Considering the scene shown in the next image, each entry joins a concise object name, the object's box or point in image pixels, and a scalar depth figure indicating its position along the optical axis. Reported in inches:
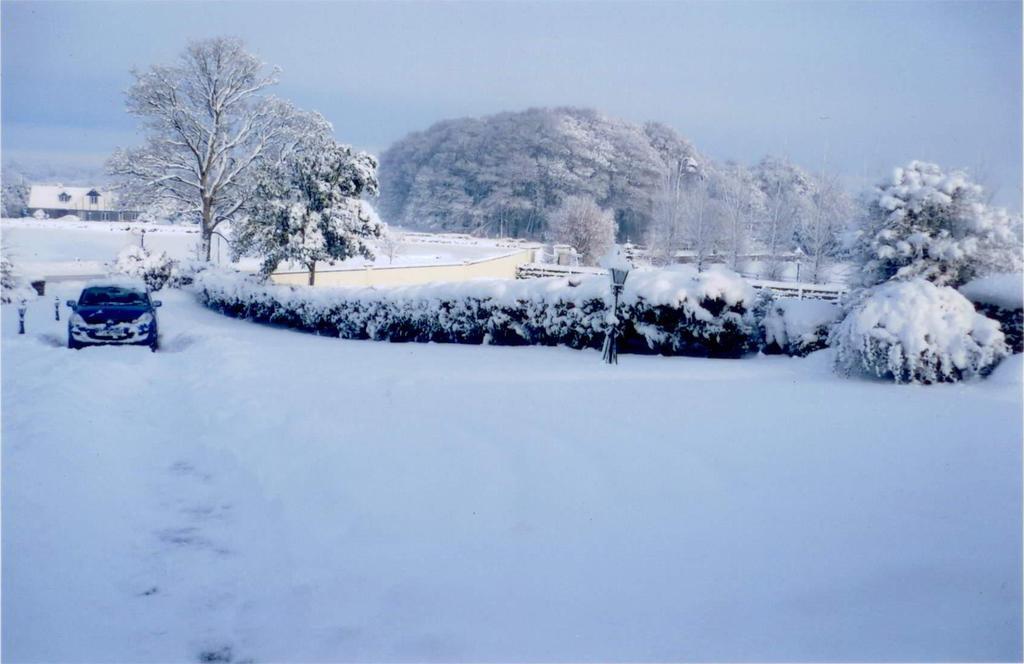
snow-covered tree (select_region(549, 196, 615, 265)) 1893.6
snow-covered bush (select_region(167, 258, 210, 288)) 1093.1
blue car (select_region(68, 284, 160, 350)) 526.0
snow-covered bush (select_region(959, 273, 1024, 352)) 389.4
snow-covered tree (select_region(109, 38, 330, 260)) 1128.2
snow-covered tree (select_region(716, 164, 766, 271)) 1624.0
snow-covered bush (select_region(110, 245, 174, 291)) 1026.1
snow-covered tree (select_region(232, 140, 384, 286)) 847.1
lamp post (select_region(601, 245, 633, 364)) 433.4
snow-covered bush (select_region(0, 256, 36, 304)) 764.0
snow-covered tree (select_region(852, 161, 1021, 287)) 439.5
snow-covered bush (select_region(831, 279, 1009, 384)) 344.2
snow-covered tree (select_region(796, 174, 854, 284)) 1355.8
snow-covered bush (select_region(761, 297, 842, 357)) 463.2
